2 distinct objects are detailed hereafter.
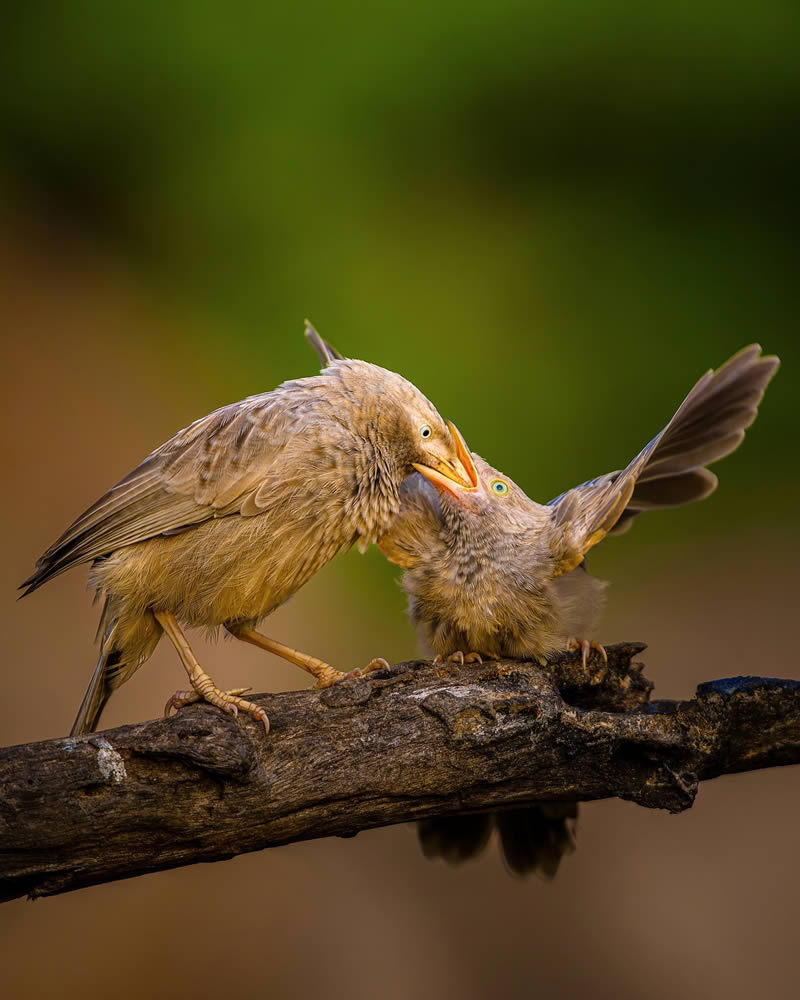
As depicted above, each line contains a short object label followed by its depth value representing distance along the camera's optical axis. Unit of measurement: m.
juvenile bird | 5.35
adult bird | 5.23
